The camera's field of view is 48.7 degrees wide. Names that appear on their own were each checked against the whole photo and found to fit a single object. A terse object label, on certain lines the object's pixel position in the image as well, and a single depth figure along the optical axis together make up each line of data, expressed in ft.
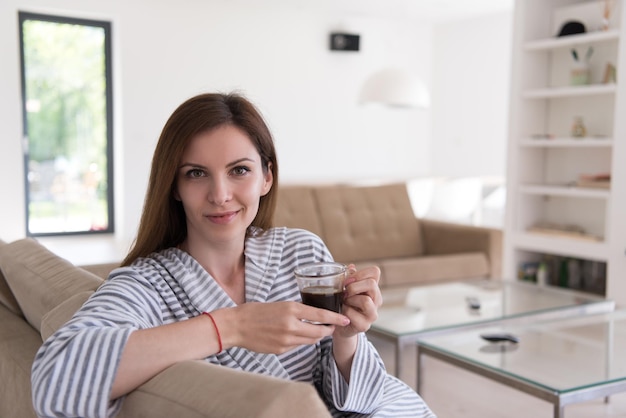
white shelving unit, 13.48
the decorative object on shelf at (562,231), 14.34
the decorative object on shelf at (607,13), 13.89
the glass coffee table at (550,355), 7.02
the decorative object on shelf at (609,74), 13.80
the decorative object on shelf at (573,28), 14.34
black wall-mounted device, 26.45
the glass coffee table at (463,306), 9.27
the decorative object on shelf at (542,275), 15.30
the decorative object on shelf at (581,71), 14.30
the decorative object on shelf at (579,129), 14.39
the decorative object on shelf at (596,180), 13.82
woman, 3.18
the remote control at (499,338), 8.67
